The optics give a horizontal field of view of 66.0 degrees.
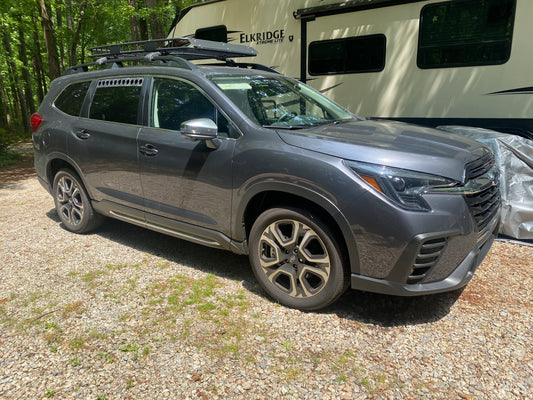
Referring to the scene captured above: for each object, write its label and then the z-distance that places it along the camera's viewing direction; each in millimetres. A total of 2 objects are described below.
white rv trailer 5445
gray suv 2633
